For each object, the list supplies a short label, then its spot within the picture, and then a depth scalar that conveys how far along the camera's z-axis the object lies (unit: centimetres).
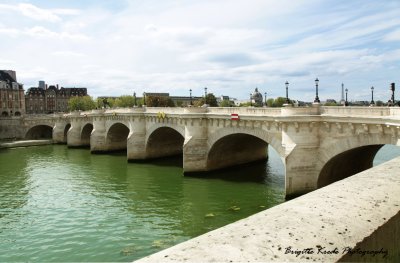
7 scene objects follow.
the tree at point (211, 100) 9922
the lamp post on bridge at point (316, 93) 2450
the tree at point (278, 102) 11546
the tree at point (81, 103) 12975
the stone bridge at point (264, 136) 2147
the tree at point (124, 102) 12923
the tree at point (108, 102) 13688
